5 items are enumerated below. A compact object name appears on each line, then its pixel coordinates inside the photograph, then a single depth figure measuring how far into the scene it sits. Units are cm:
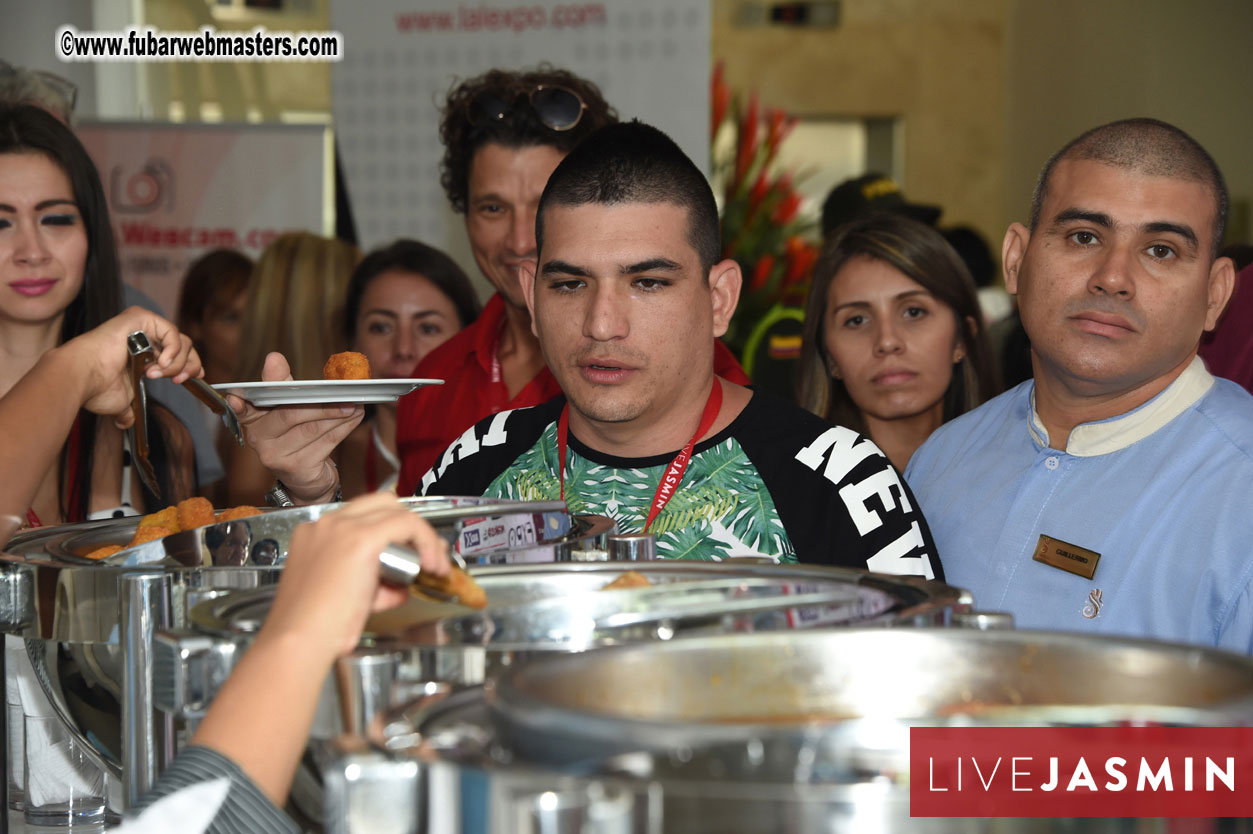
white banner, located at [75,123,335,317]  439
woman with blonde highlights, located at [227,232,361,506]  345
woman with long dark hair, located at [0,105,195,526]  215
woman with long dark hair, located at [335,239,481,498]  312
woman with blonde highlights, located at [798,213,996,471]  257
